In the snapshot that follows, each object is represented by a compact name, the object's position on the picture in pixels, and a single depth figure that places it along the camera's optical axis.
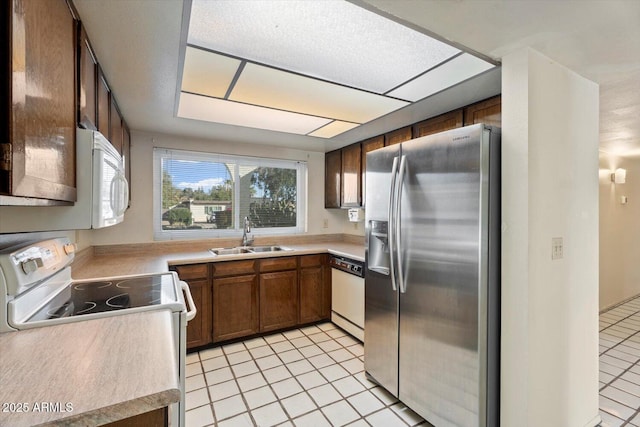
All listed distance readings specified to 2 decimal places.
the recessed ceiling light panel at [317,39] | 1.18
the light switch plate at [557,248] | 1.64
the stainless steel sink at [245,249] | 3.22
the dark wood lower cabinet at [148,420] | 0.75
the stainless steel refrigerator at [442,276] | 1.55
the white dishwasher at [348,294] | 2.89
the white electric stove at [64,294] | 1.10
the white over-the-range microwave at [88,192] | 1.17
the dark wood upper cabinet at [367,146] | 3.22
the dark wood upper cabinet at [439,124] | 2.34
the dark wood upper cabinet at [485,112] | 2.03
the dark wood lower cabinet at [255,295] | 2.77
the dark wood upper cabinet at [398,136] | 2.84
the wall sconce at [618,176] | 4.01
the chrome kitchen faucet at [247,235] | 3.50
